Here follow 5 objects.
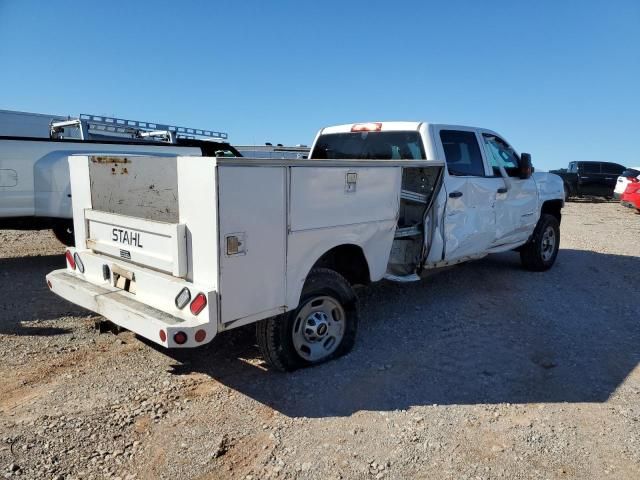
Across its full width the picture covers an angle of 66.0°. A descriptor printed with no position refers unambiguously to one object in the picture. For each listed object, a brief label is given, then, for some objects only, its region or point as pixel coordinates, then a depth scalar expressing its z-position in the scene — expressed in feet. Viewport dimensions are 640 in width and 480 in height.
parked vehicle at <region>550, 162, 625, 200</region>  72.49
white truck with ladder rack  22.57
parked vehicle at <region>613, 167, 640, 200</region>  63.07
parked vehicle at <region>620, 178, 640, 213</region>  54.85
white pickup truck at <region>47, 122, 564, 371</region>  10.38
